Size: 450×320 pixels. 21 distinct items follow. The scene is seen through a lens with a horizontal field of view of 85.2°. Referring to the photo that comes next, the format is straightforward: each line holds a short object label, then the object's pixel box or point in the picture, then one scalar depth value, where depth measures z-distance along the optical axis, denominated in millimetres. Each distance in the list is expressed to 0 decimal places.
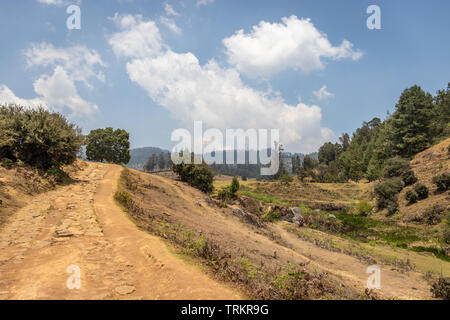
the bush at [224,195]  31719
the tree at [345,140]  129725
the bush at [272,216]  28431
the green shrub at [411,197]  31961
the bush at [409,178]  37500
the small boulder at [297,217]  28400
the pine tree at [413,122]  49844
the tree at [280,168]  104794
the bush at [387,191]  35312
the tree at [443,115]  54625
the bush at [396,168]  41072
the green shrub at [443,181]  29975
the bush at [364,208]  36000
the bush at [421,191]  31377
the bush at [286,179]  68138
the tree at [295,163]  110562
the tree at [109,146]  49156
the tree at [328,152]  120438
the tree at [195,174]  33812
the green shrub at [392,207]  32562
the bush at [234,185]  37288
